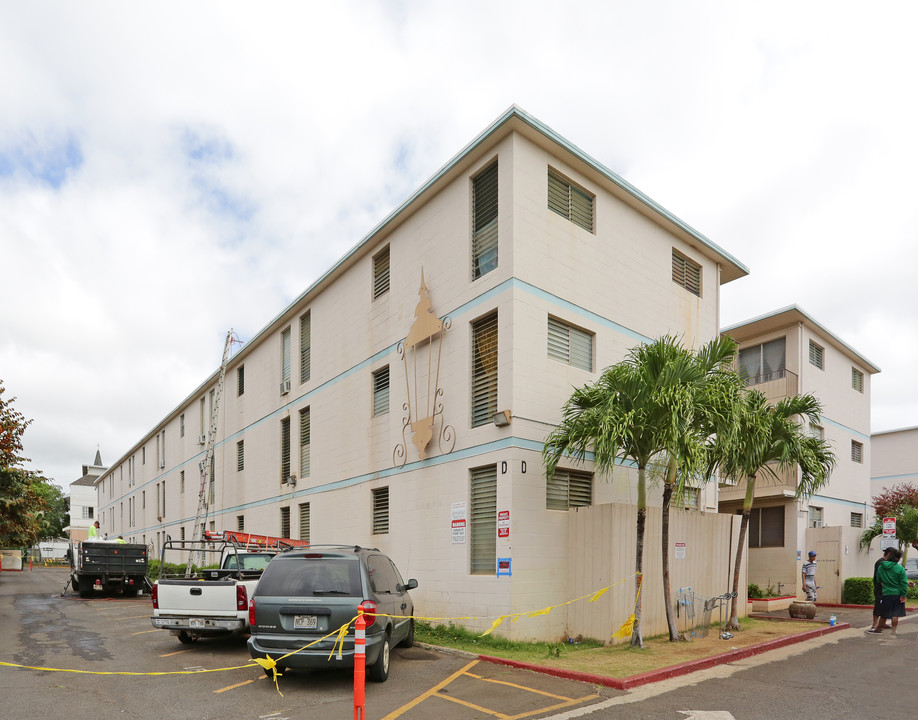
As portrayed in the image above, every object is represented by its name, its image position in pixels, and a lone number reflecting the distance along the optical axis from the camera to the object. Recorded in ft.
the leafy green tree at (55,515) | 261.24
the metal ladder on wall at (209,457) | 96.27
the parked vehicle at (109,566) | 80.28
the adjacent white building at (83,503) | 285.64
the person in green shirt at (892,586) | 48.01
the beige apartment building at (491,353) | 43.98
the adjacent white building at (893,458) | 132.26
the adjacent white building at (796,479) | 77.25
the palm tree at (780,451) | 44.96
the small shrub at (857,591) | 74.18
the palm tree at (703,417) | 38.04
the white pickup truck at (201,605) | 39.50
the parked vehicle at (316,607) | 30.09
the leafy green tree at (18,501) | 83.66
